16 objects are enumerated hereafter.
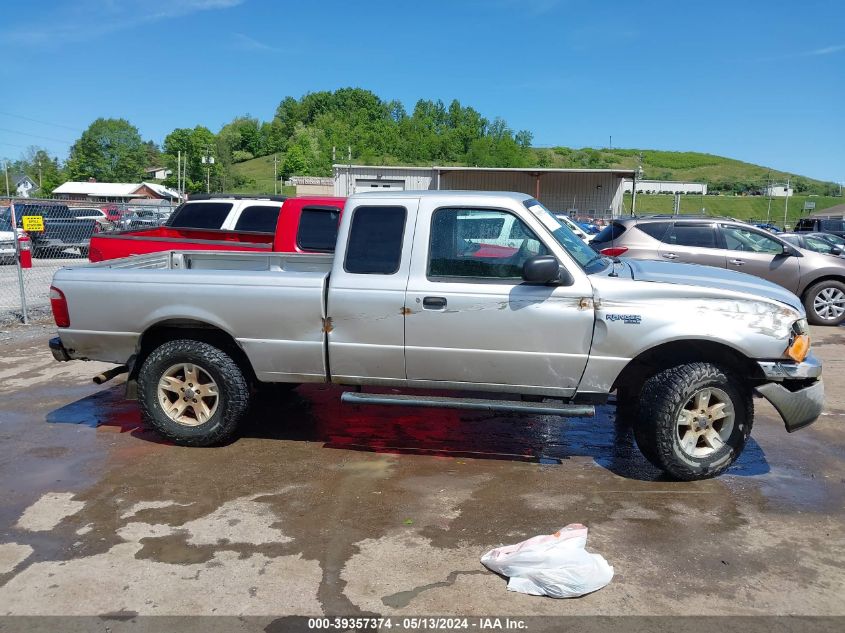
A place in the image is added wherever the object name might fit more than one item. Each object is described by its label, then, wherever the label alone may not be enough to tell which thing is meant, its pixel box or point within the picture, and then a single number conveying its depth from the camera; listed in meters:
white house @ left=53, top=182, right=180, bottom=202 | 95.83
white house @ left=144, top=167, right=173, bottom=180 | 146.43
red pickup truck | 7.81
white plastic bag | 3.46
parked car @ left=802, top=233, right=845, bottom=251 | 19.89
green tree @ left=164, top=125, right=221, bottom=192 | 102.62
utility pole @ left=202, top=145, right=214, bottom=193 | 71.56
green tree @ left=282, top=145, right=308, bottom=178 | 100.62
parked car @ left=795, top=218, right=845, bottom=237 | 26.95
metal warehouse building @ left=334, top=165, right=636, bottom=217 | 42.81
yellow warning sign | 9.82
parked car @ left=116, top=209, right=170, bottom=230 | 23.29
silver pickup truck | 4.64
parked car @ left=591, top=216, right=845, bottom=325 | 10.95
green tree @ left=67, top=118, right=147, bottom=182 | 125.31
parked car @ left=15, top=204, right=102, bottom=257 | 19.58
